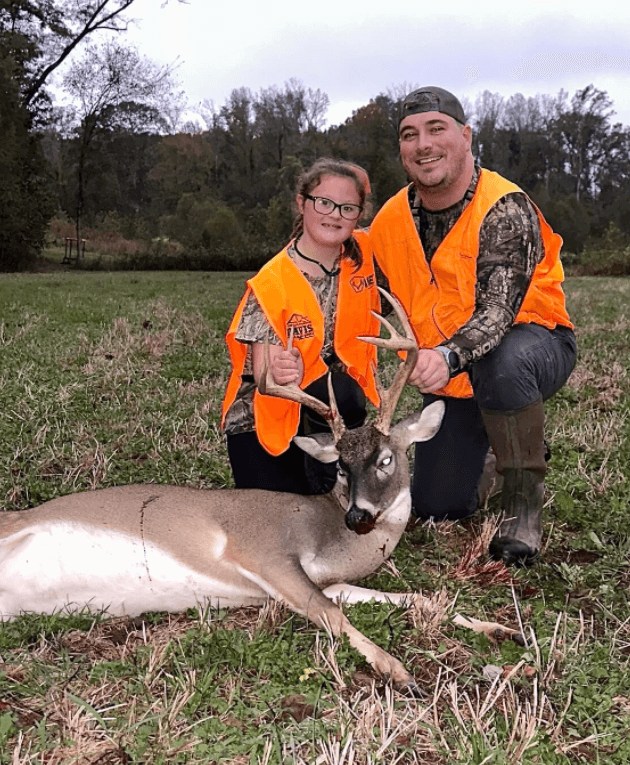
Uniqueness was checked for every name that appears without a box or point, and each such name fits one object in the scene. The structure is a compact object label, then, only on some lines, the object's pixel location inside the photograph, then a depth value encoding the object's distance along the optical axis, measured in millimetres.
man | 3371
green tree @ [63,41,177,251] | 27734
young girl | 3498
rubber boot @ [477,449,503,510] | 3891
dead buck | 2832
